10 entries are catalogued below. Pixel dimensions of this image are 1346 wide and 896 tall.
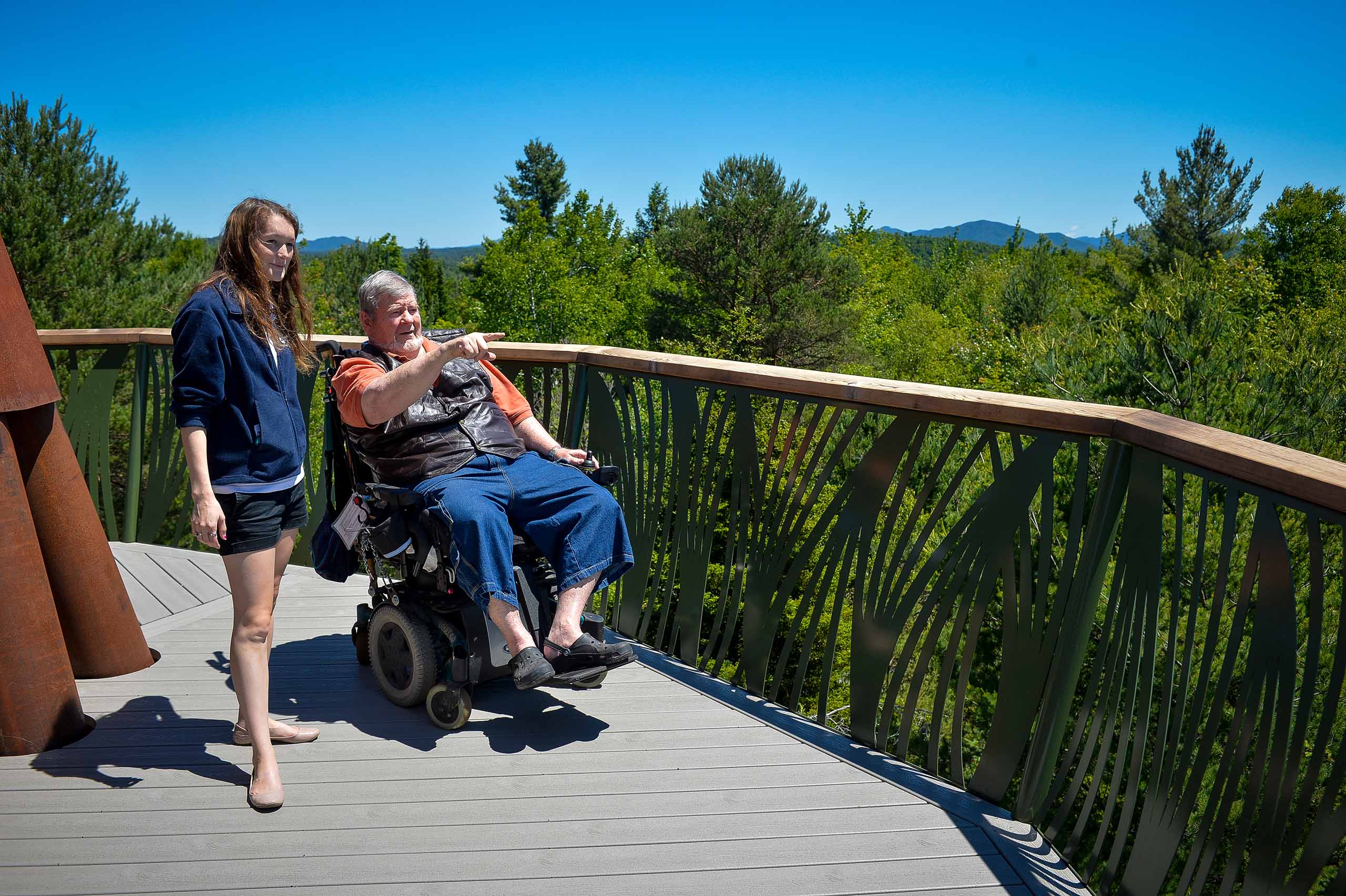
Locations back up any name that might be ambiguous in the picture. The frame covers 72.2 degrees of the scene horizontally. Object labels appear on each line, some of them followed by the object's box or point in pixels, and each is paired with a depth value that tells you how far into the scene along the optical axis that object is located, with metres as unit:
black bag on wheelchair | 2.84
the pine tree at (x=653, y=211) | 71.75
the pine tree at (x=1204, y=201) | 38.12
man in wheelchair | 2.53
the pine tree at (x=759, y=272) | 33.53
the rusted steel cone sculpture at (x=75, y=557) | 2.72
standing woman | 2.11
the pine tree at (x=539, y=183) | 62.75
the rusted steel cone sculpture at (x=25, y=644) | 2.41
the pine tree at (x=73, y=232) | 17.39
